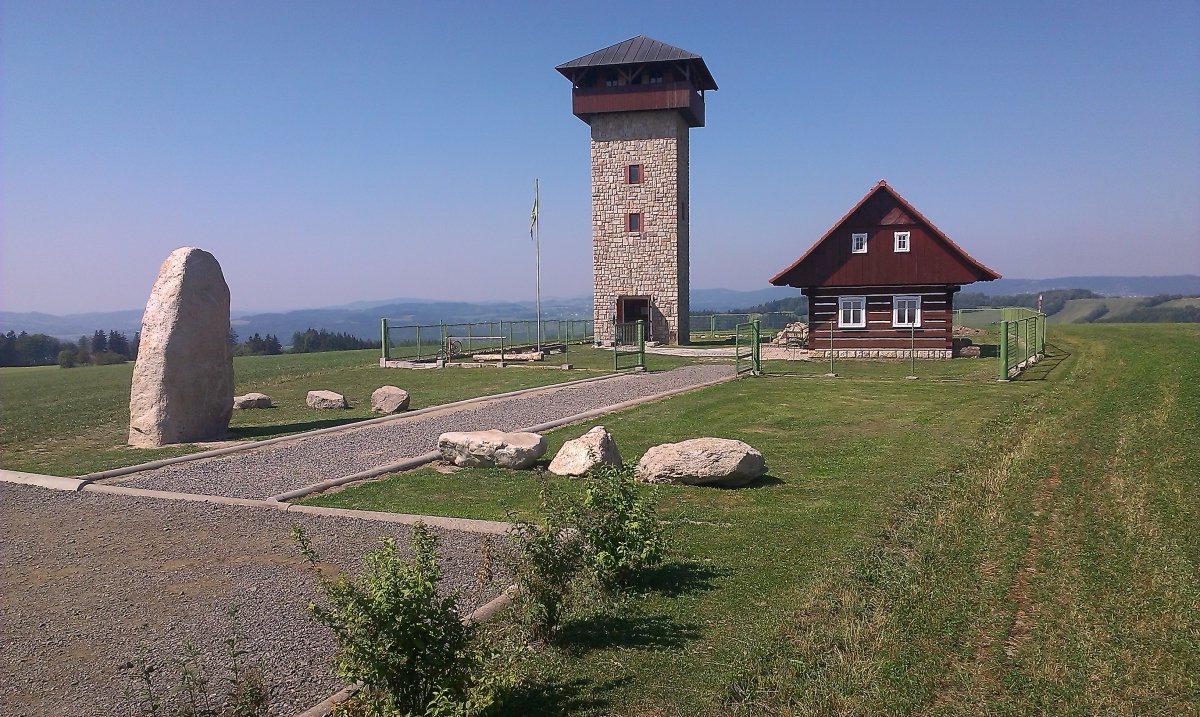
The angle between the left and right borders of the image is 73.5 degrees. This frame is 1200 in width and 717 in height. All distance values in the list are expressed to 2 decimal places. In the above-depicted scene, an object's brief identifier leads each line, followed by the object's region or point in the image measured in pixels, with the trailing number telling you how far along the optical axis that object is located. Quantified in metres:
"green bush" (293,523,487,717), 4.38
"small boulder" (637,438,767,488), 10.46
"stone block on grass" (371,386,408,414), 18.97
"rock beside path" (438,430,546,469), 11.89
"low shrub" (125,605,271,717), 4.35
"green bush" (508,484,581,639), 5.86
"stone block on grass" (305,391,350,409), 20.56
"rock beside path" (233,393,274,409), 20.48
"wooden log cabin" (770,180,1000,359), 32.31
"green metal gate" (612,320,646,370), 27.64
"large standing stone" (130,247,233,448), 14.84
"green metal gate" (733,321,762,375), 25.71
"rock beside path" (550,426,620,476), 10.60
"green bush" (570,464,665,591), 6.82
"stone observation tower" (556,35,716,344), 41.84
